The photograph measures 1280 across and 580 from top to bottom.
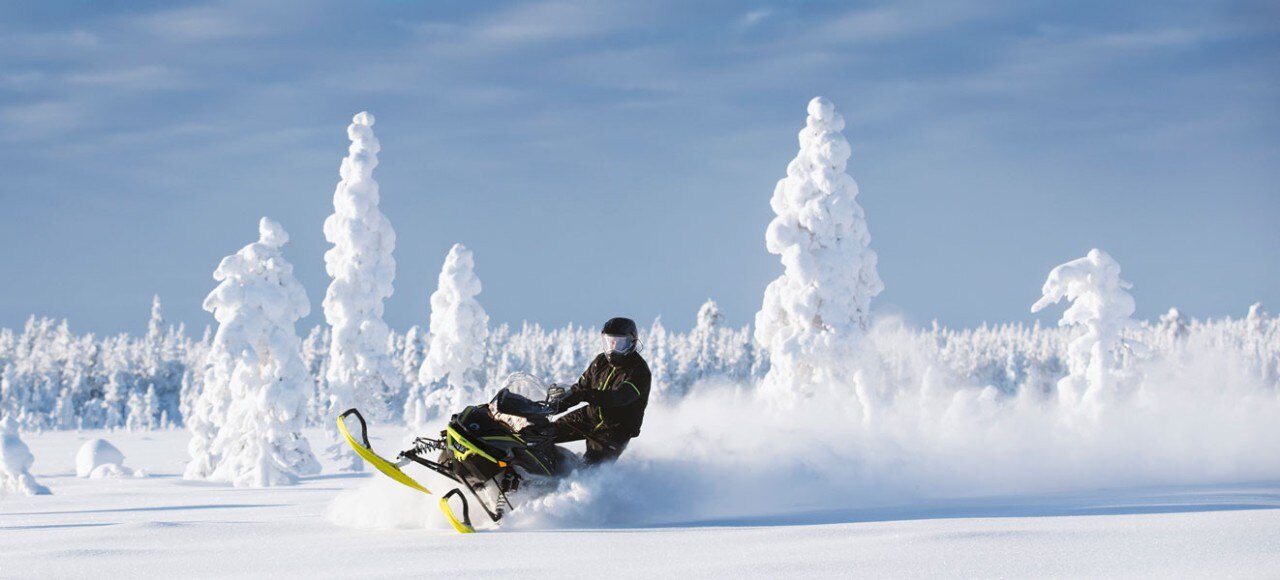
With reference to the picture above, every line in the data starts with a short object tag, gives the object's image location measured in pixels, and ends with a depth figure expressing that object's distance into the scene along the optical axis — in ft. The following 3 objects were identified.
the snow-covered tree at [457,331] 173.58
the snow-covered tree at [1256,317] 514.07
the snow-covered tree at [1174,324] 388.78
